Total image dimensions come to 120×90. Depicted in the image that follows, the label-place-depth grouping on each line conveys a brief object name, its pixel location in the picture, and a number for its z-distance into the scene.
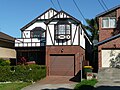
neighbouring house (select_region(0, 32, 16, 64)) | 18.54
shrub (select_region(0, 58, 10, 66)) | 15.72
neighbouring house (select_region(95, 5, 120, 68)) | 17.50
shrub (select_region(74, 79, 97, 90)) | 10.59
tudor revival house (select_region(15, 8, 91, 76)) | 16.67
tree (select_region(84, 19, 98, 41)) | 28.35
